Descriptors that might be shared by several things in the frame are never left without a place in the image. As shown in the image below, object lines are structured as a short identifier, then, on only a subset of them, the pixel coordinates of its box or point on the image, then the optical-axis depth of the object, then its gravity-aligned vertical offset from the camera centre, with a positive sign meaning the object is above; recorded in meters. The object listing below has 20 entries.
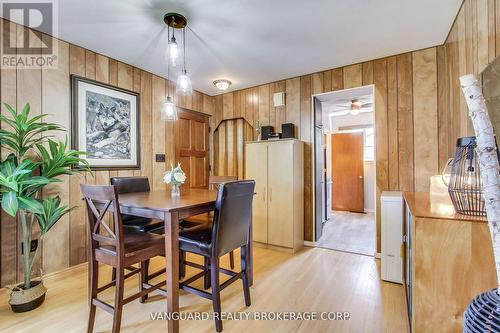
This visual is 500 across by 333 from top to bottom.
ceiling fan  3.99 +1.17
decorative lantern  1.13 -0.08
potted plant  1.81 -0.11
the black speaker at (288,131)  3.61 +0.55
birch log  0.71 +0.03
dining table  1.59 -0.33
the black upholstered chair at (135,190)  2.37 -0.25
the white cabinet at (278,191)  3.33 -0.35
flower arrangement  2.26 -0.10
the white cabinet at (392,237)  2.41 -0.74
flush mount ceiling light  3.68 +1.32
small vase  2.29 -0.23
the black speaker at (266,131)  3.80 +0.58
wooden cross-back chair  1.52 -0.56
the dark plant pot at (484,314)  0.65 -0.43
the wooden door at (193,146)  3.93 +0.37
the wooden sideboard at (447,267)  1.06 -0.48
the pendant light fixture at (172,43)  2.08 +1.08
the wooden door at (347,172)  5.83 -0.15
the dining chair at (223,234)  1.72 -0.54
